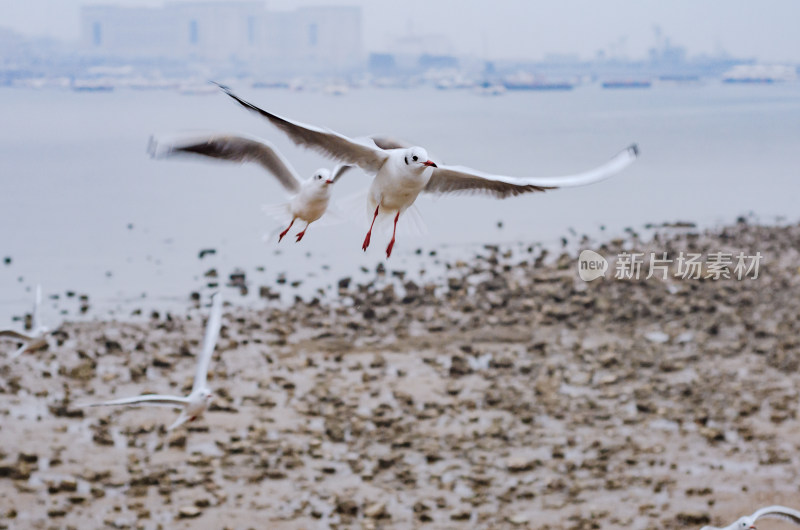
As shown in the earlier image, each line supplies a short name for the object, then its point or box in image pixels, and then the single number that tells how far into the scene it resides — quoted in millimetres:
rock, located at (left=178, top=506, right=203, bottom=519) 13242
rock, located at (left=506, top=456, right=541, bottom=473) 14734
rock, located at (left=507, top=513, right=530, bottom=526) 13254
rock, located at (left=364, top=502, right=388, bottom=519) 13438
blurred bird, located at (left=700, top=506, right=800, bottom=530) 9109
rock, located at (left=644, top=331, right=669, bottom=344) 20312
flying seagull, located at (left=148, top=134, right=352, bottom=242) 4434
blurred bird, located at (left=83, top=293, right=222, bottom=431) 9453
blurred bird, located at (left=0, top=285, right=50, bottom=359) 11766
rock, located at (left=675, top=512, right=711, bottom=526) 13445
